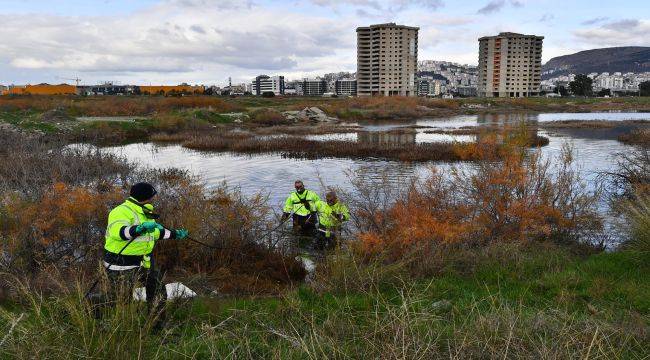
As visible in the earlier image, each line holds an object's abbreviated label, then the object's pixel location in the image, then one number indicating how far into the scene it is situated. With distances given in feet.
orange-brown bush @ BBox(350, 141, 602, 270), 30.45
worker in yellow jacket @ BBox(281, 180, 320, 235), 40.04
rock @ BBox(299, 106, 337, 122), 188.24
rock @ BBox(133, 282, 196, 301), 21.21
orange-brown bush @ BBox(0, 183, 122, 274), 28.30
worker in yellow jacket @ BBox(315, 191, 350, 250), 35.88
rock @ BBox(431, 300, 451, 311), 19.63
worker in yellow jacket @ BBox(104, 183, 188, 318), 19.62
